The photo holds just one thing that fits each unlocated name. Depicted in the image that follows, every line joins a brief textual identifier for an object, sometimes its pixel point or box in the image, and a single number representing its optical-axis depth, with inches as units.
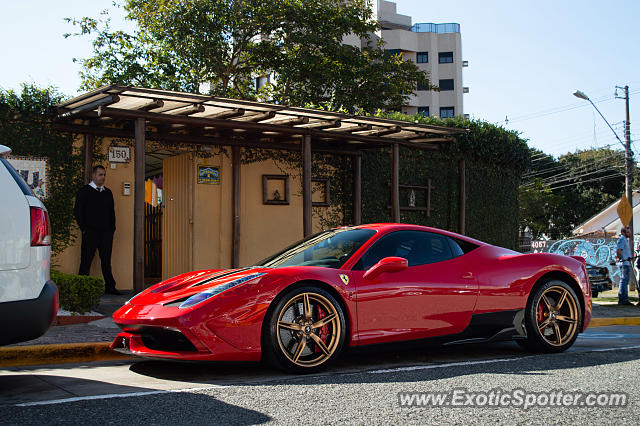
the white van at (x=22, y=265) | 159.3
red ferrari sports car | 194.7
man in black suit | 427.2
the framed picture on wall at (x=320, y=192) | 560.7
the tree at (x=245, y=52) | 862.5
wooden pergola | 392.8
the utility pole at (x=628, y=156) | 1066.1
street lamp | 903.1
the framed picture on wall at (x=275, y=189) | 534.0
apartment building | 2436.0
